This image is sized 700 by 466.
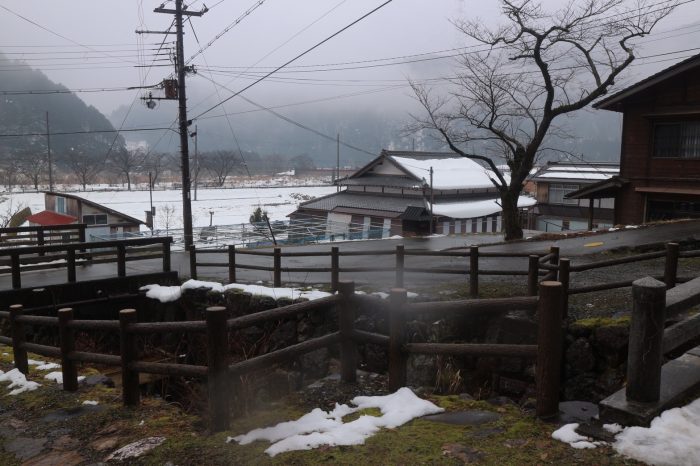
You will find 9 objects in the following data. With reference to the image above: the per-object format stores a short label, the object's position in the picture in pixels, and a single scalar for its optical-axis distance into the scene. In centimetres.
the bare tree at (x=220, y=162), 9209
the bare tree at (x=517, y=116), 1739
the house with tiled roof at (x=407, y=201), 3438
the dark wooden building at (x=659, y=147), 1853
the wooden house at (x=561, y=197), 3984
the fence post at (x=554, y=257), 756
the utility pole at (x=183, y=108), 2105
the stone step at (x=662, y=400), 324
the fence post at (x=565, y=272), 624
